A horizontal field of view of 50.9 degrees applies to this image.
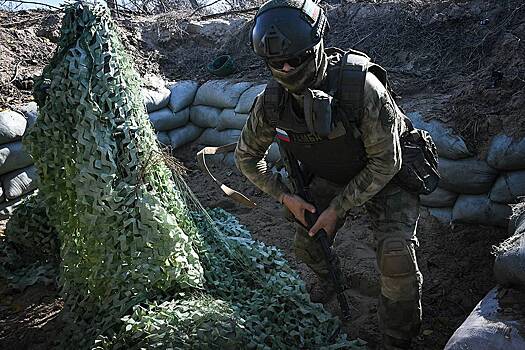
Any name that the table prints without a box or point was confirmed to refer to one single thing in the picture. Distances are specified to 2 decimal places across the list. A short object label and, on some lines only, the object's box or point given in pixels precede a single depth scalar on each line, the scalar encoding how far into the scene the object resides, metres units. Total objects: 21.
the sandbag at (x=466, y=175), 3.25
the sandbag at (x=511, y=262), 1.81
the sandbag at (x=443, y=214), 3.50
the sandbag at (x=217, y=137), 5.41
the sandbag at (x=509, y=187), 3.04
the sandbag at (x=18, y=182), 4.12
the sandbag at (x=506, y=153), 3.05
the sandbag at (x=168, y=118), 5.44
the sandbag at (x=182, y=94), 5.67
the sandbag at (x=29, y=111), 4.22
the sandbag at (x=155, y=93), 5.39
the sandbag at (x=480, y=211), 3.18
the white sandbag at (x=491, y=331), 1.59
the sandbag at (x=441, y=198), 3.49
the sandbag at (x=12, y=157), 4.03
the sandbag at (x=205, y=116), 5.62
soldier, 2.05
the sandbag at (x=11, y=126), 3.99
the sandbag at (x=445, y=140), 3.34
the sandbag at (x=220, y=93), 5.40
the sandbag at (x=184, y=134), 5.64
